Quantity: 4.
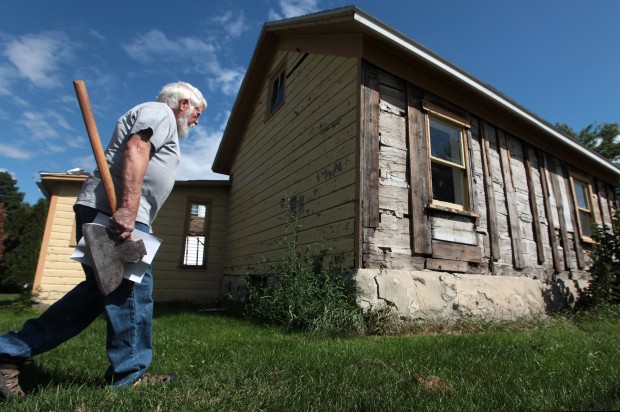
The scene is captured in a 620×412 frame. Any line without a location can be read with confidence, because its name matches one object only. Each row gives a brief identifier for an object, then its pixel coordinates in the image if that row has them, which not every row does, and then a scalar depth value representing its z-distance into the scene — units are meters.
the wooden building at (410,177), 5.27
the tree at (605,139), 27.47
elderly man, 2.02
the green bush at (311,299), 4.50
